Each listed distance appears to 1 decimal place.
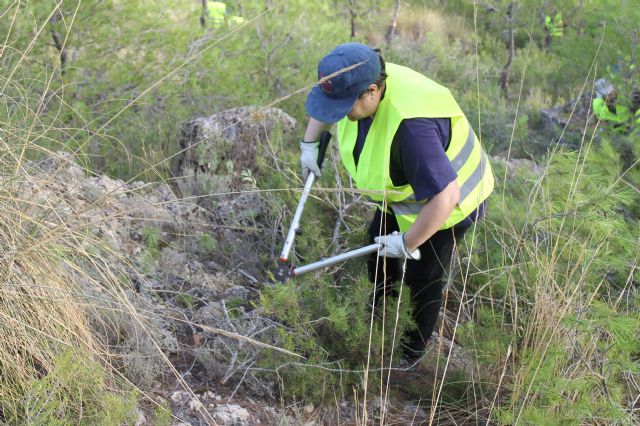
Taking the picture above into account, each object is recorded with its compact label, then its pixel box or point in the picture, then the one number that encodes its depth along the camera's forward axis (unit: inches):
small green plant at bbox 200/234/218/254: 152.6
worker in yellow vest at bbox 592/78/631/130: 223.6
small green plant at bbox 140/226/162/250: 148.1
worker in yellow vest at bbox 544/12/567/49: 362.9
